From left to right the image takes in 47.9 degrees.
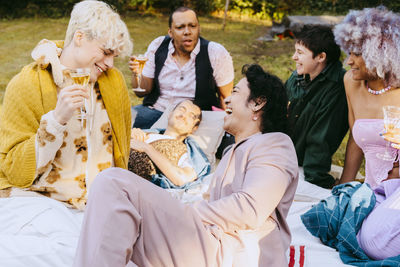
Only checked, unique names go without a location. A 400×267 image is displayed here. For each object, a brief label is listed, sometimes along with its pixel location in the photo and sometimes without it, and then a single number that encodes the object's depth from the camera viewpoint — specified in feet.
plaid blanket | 10.37
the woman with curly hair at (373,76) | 12.24
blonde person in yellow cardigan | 9.81
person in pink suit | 7.07
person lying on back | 14.47
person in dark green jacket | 15.07
